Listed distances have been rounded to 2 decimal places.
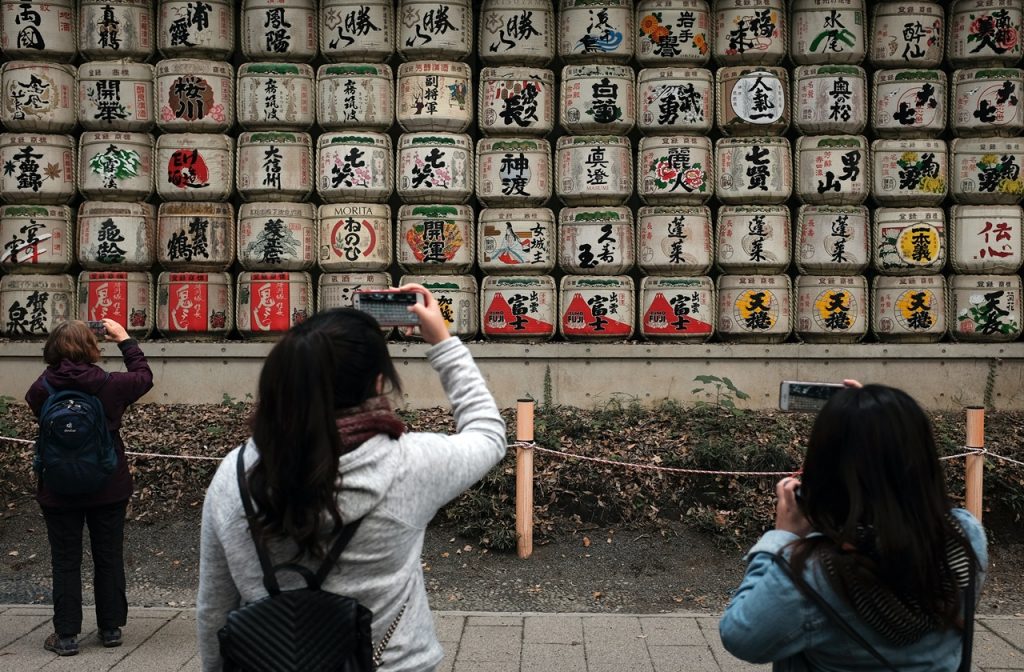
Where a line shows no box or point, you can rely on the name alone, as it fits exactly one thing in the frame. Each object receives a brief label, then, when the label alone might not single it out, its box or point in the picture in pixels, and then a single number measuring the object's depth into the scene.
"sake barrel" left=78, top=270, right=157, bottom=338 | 7.90
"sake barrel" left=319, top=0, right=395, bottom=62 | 7.84
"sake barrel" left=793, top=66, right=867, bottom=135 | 7.74
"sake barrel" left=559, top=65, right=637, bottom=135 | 7.79
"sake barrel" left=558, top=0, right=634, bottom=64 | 7.83
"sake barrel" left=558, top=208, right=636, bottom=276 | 7.81
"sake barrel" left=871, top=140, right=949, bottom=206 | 7.74
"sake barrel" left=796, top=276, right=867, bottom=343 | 7.80
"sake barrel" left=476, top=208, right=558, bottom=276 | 7.82
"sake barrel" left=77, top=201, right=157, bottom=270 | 7.86
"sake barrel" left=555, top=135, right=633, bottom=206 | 7.79
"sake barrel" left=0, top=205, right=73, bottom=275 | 7.89
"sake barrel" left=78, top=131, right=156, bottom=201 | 7.85
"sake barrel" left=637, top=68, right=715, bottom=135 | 7.77
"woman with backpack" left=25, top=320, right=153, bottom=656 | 4.32
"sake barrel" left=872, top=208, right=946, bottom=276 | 7.78
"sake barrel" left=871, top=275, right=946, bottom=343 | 7.79
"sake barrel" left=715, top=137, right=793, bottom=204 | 7.75
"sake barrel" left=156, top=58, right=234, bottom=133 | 7.83
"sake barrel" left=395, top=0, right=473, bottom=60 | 7.82
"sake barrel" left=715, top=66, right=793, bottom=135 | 7.77
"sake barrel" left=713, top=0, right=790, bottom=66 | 7.81
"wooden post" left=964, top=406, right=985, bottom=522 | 5.62
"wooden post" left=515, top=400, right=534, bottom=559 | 5.69
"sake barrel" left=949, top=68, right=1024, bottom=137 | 7.70
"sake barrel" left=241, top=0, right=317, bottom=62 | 7.87
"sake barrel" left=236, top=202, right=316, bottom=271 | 7.81
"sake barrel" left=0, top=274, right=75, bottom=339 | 7.91
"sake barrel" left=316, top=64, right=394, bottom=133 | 7.82
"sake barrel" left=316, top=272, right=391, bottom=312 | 7.87
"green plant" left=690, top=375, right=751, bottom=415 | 7.74
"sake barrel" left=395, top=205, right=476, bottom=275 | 7.82
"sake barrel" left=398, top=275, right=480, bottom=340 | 7.86
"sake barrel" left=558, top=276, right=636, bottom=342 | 7.83
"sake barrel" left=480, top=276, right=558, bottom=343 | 7.83
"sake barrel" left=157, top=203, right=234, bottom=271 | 7.89
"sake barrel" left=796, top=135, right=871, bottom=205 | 7.74
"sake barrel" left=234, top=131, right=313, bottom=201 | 7.84
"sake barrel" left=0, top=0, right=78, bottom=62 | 7.92
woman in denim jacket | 1.68
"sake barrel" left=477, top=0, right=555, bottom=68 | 7.84
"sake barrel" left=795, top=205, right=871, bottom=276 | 7.77
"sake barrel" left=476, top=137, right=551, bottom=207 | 7.82
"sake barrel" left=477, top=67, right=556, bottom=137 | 7.82
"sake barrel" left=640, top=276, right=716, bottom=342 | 7.82
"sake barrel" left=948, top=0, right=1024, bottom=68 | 7.76
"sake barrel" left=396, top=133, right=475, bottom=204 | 7.77
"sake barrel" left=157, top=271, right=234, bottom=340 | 7.91
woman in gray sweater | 1.75
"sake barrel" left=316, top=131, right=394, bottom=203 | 7.79
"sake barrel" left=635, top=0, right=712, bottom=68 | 7.84
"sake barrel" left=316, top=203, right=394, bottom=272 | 7.82
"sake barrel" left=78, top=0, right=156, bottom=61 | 7.91
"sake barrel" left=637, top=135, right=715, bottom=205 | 7.79
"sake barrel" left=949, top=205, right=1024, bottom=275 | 7.73
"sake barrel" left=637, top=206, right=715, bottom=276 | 7.80
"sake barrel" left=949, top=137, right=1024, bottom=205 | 7.70
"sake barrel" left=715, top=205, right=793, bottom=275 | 7.77
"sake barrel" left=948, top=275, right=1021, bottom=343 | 7.75
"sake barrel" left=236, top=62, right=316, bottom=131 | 7.83
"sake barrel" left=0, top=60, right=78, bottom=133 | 7.87
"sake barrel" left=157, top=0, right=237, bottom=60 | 7.87
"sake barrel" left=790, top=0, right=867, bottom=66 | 7.80
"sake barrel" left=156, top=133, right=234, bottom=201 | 7.84
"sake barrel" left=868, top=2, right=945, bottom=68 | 7.78
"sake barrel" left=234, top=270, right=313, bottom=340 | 7.88
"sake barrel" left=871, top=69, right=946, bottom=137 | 7.76
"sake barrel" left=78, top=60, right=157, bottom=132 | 7.89
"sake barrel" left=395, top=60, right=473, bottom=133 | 7.80
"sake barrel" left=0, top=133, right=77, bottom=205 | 7.87
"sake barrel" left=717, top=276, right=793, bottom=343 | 7.81
